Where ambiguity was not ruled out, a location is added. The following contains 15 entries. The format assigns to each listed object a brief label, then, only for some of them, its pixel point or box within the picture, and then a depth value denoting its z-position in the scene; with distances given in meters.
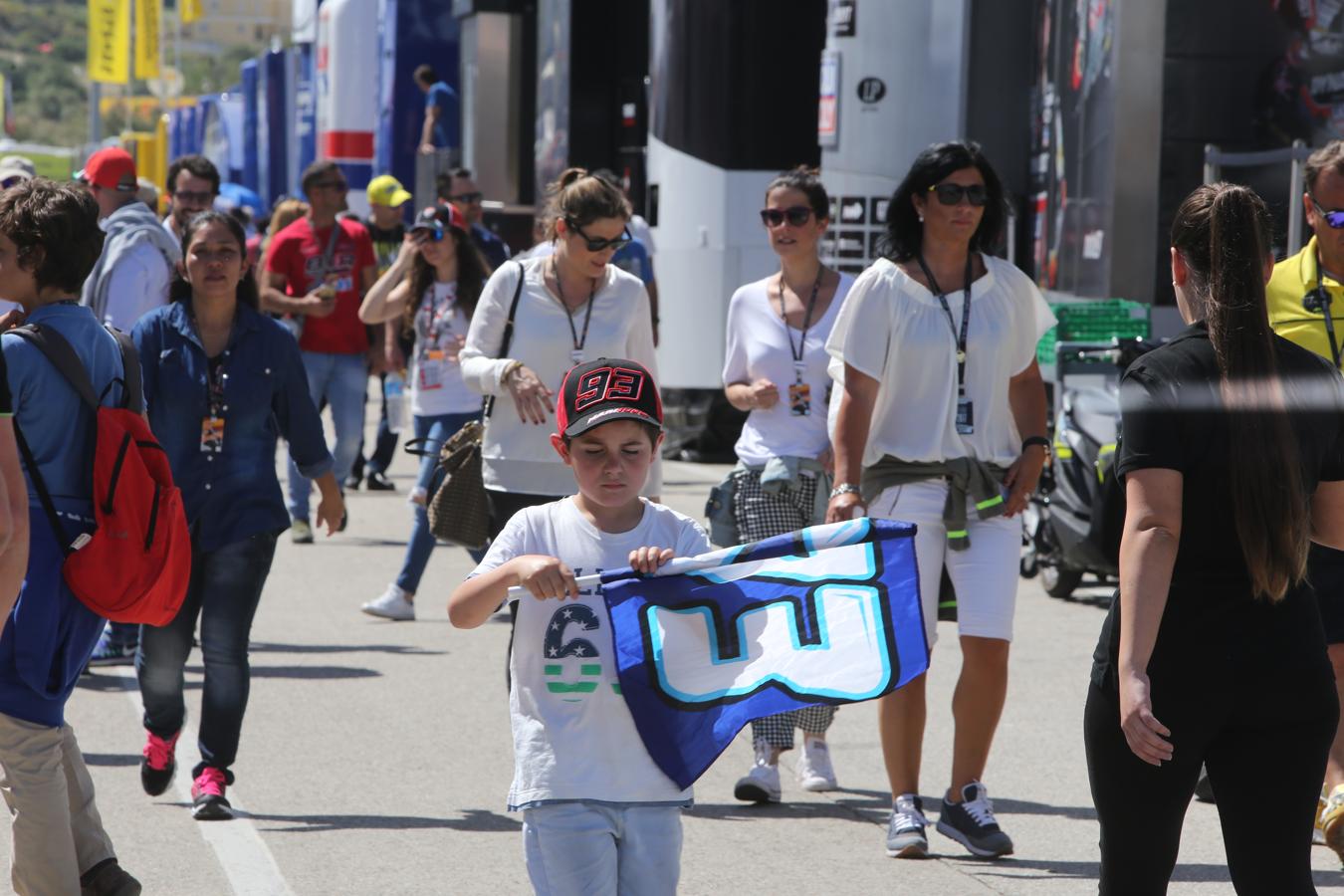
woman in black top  7.21
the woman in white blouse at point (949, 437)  11.55
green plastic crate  22.87
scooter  18.91
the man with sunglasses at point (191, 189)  20.17
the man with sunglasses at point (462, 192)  26.36
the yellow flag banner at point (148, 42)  106.19
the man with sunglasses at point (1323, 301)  11.43
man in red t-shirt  23.27
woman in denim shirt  12.16
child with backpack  9.23
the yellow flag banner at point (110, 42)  103.50
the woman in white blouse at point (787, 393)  13.27
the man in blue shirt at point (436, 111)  41.24
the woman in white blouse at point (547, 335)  12.99
